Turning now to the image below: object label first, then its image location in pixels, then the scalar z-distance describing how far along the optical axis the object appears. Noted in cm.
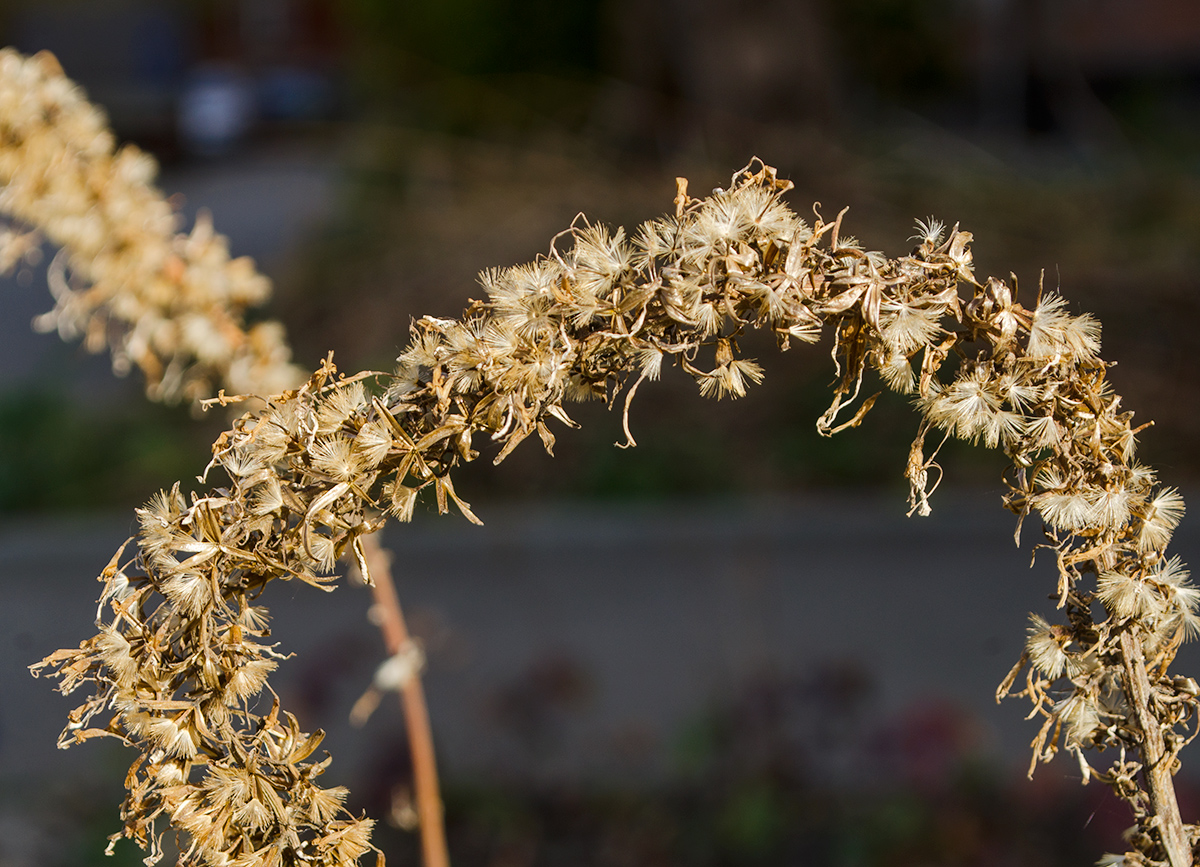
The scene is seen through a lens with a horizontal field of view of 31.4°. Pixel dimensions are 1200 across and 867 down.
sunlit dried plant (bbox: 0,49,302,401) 47
